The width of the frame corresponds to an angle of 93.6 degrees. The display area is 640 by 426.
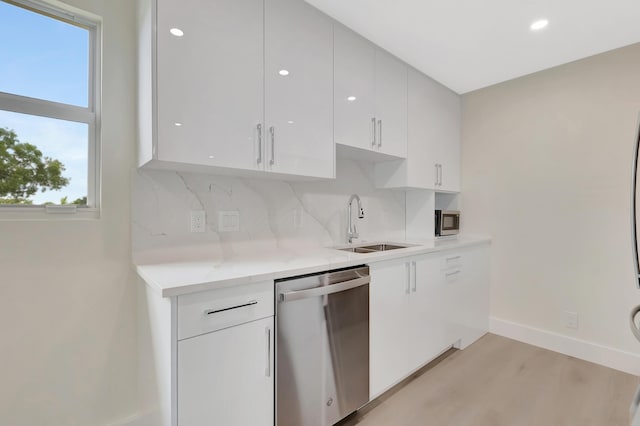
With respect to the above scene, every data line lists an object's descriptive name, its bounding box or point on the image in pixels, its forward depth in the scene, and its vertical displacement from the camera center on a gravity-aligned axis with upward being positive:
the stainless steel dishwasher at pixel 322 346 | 1.35 -0.67
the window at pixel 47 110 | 1.30 +0.47
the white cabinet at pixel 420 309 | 1.81 -0.71
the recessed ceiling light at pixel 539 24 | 1.93 +1.22
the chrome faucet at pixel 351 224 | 2.34 -0.10
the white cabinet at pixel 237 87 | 1.28 +0.61
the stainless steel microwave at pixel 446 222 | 2.72 -0.11
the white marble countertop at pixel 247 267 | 1.10 -0.26
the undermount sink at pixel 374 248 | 2.33 -0.30
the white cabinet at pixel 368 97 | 1.94 +0.81
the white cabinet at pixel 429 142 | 2.49 +0.63
